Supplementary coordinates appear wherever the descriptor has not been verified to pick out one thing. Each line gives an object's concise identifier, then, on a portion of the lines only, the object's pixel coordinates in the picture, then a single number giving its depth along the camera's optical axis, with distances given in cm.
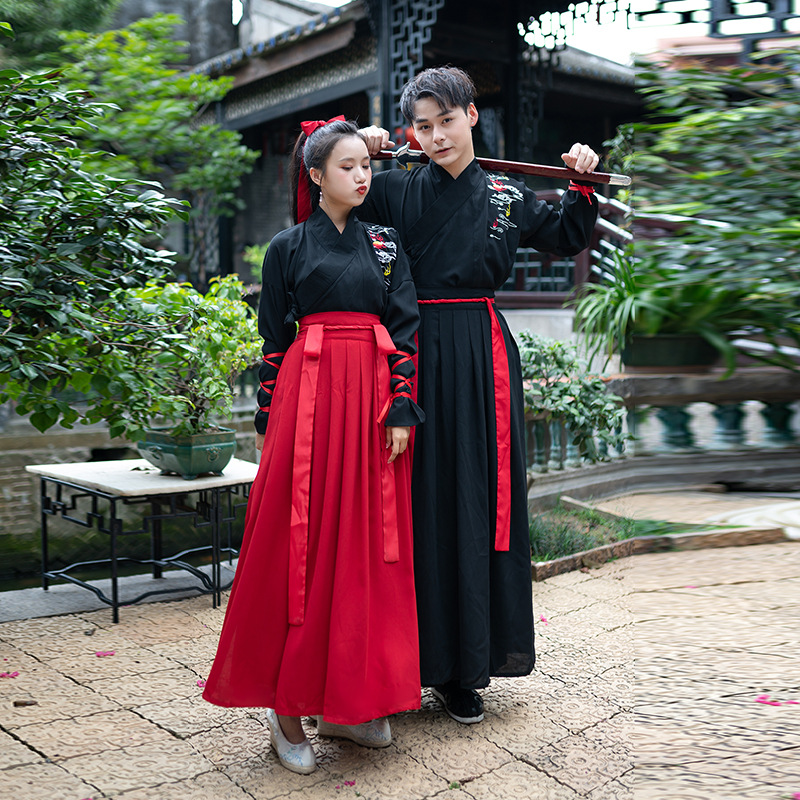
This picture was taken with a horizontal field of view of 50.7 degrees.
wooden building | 694
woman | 215
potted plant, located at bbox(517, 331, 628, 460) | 438
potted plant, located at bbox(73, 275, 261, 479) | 316
